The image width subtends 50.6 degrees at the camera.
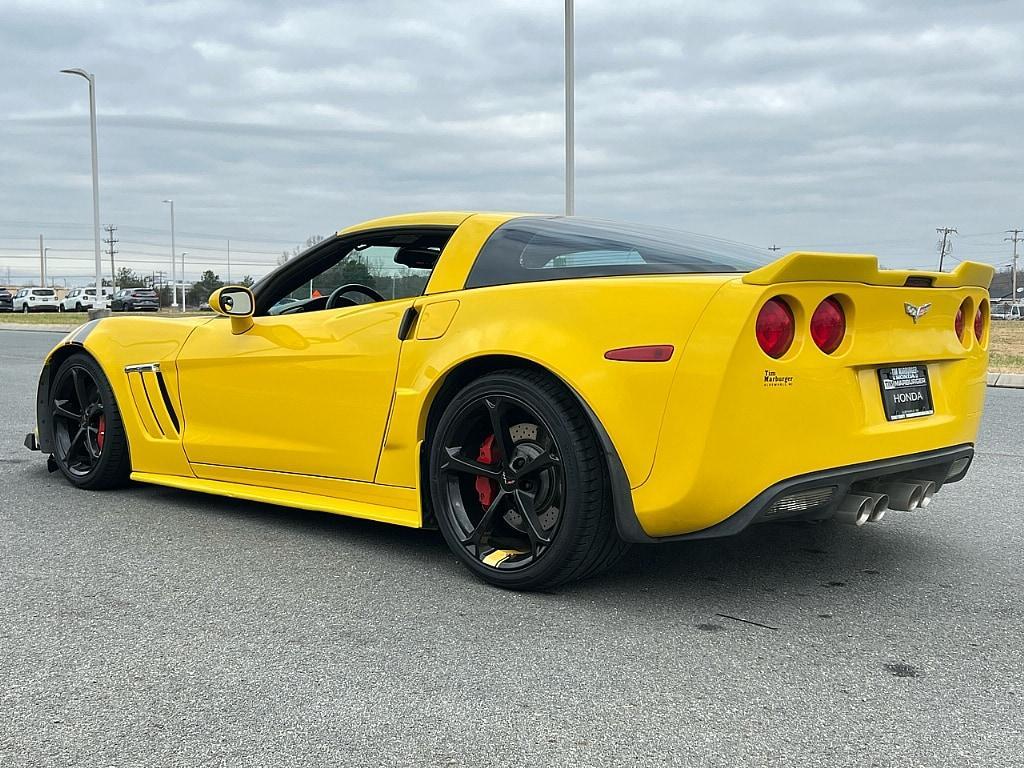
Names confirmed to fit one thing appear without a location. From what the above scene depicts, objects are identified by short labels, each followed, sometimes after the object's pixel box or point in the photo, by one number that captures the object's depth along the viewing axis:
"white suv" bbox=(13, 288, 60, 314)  62.22
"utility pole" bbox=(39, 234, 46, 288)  128.73
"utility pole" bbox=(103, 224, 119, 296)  104.44
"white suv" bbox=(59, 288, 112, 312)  60.12
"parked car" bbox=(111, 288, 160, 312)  53.22
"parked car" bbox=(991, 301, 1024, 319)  74.32
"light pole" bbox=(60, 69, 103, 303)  34.41
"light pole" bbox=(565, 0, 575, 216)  17.34
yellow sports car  3.21
